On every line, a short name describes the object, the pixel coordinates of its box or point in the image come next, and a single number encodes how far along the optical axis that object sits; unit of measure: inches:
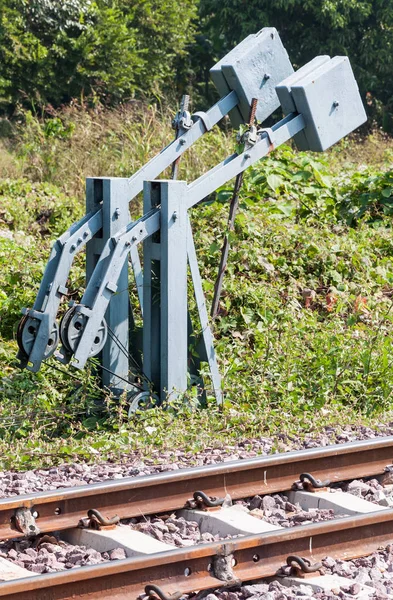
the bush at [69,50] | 2352.4
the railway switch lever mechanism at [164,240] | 548.4
